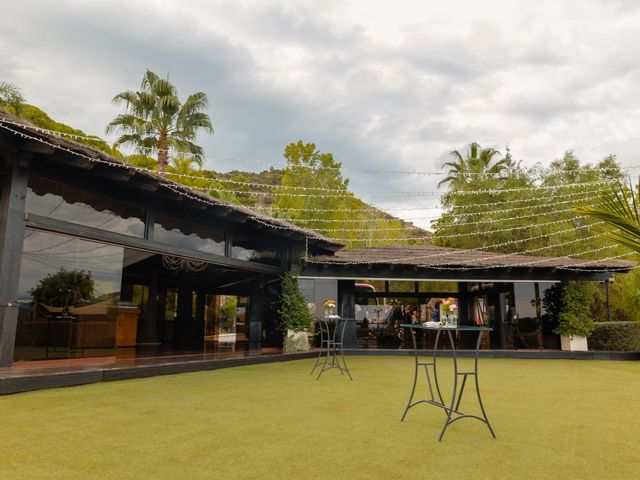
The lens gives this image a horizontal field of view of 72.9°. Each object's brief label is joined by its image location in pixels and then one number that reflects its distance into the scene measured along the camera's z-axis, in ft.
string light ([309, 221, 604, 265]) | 41.32
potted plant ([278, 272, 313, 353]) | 37.24
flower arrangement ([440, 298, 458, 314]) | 12.57
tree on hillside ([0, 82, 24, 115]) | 46.56
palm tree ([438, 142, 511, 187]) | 84.69
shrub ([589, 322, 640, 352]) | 43.09
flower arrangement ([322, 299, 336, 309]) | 25.16
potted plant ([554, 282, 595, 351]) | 42.29
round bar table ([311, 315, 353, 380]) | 39.97
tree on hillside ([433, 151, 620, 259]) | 66.59
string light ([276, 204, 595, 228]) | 39.32
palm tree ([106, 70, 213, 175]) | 55.57
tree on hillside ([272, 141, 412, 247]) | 74.23
